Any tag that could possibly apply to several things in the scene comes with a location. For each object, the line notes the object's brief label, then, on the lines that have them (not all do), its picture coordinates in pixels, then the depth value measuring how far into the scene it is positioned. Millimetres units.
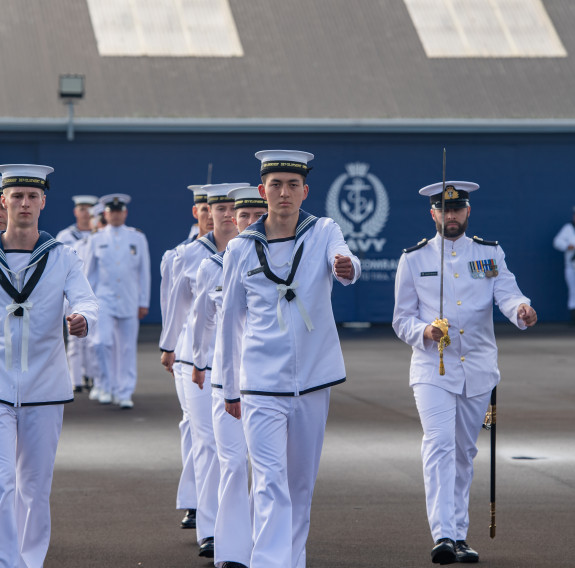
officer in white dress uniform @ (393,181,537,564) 14492
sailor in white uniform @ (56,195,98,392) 31547
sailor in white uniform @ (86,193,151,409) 29312
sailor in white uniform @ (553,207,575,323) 47687
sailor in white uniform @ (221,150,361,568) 12070
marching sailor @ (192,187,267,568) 13719
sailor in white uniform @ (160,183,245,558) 15102
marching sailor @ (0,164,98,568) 12375
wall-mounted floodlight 42656
